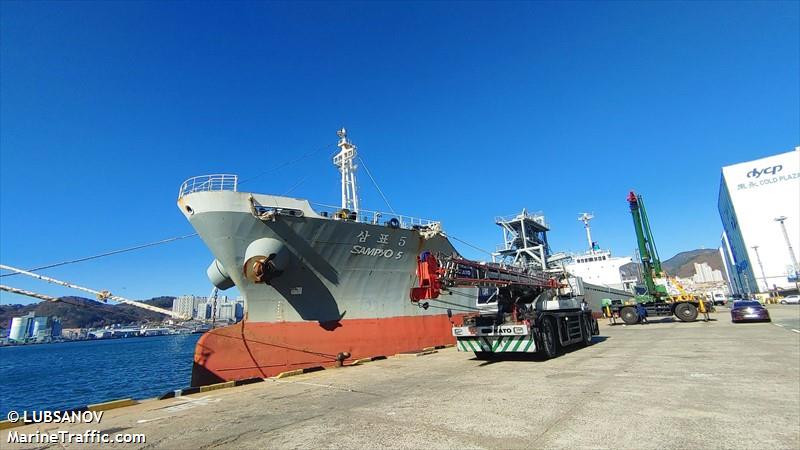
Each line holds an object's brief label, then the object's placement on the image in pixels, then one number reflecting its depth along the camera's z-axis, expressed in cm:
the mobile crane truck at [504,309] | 1051
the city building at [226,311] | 6280
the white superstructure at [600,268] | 4468
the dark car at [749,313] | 2105
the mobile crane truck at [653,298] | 2491
